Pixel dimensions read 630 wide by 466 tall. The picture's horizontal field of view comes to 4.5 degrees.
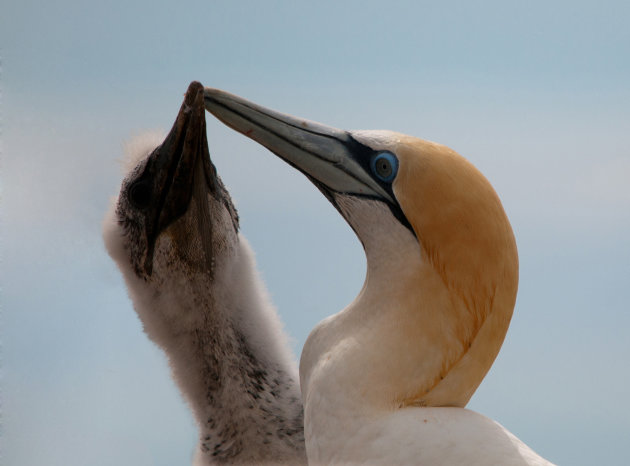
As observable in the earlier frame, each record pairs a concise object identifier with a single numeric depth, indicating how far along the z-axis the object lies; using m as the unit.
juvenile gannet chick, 4.54
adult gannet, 4.34
